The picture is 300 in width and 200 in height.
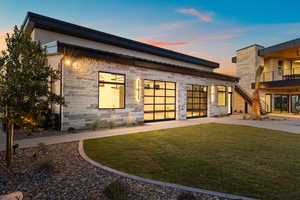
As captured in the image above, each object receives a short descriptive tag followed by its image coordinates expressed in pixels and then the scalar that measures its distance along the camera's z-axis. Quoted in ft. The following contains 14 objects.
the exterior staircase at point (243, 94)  67.12
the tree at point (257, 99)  51.71
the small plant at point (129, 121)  35.24
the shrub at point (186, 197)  8.55
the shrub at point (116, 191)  8.60
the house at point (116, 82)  27.76
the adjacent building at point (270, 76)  70.79
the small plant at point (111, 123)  32.06
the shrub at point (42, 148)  16.98
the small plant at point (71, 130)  27.09
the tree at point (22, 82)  11.88
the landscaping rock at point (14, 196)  7.84
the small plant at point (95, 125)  29.62
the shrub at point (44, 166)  12.30
